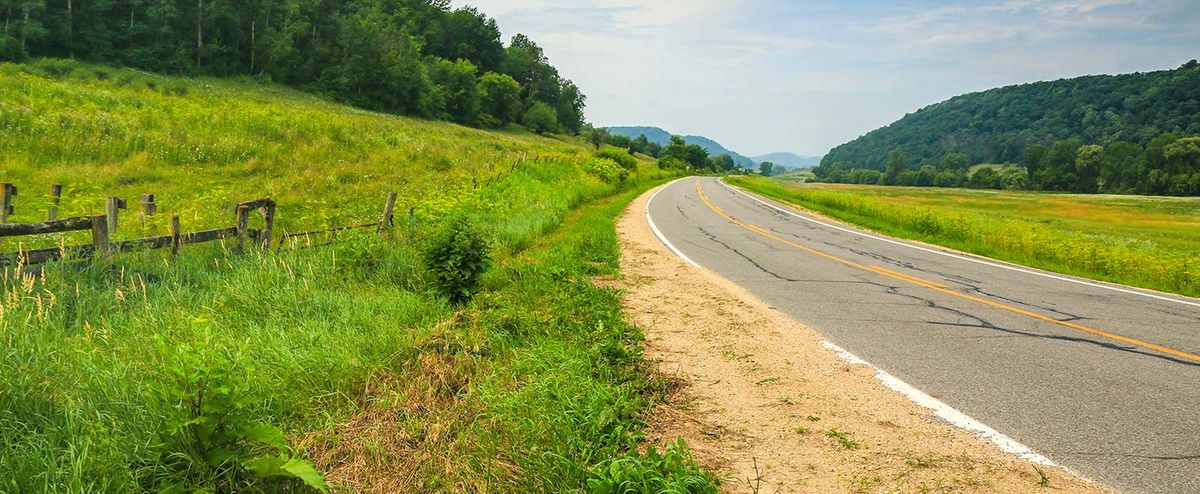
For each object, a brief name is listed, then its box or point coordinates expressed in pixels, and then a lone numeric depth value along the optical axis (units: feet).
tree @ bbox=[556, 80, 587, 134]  400.67
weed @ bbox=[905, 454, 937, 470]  11.53
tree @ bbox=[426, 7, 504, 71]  354.95
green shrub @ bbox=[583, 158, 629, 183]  107.45
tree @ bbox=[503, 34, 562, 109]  395.55
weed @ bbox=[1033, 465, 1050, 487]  10.74
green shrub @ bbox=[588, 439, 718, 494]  10.06
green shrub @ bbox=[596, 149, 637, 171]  156.35
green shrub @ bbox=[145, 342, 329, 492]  10.50
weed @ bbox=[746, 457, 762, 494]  10.76
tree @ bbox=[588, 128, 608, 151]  380.17
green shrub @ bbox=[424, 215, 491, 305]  22.77
